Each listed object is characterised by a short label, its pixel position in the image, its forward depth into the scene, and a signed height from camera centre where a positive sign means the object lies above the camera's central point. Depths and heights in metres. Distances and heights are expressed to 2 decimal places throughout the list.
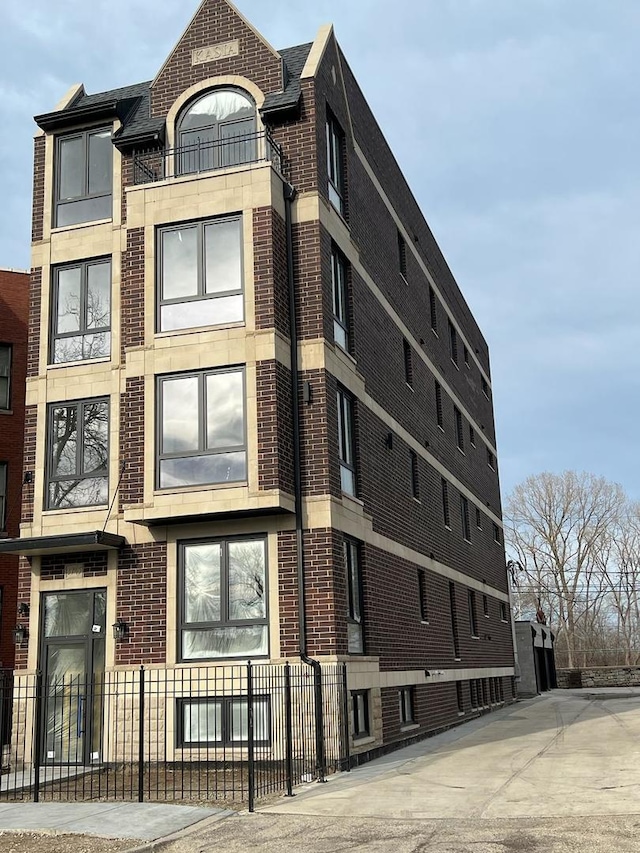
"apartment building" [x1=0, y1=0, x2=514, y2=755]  16.64 +5.12
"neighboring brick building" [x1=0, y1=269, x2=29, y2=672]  24.16 +6.83
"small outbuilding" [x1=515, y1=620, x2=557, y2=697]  44.16 -0.36
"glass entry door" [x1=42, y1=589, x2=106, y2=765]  17.12 -0.04
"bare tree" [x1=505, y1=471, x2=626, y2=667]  66.19 +6.17
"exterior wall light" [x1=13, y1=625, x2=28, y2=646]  17.94 +0.66
